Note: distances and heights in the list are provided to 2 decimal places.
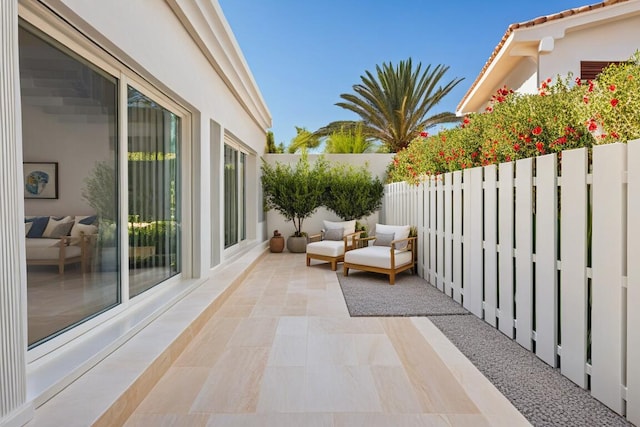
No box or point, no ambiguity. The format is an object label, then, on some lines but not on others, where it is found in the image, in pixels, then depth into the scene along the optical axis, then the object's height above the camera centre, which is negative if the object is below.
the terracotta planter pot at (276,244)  9.52 -0.85
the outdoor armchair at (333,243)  7.12 -0.65
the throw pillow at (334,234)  8.02 -0.51
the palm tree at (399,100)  12.08 +3.59
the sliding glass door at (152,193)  3.35 +0.18
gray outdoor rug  4.25 -1.13
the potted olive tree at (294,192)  9.75 +0.47
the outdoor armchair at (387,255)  5.85 -0.72
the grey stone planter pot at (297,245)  9.61 -0.88
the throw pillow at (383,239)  6.57 -0.51
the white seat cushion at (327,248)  7.12 -0.73
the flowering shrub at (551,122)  2.69 +0.78
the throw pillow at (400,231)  6.30 -0.37
